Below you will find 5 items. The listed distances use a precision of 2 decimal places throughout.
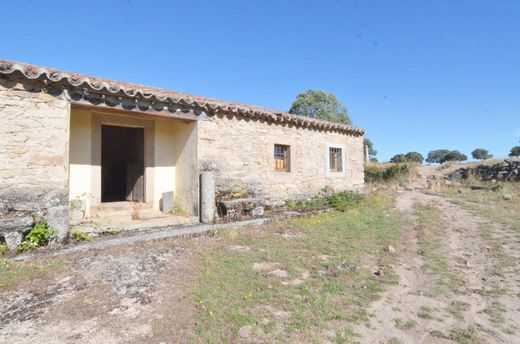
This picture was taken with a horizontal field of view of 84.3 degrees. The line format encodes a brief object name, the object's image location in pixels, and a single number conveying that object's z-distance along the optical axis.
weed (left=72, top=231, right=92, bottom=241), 5.31
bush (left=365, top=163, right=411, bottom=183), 19.69
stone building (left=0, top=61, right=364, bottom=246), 4.89
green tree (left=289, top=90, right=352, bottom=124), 29.22
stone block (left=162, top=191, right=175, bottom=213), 7.68
